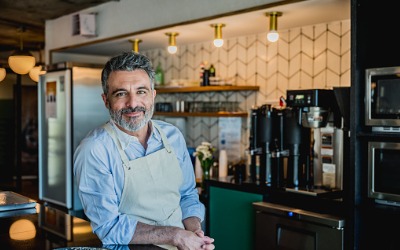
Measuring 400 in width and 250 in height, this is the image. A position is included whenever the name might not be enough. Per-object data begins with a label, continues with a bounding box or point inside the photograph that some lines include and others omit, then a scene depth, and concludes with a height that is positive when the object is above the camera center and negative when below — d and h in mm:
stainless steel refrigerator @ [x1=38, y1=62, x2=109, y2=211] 5656 +36
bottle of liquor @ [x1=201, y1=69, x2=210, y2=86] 4949 +418
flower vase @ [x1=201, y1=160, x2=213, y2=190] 4684 -431
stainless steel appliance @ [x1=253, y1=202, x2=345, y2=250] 3184 -722
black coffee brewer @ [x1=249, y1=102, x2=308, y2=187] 3727 -185
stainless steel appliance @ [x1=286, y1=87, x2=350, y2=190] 3533 -21
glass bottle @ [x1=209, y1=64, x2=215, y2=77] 5027 +503
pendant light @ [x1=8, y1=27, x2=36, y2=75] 6914 +789
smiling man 1954 -216
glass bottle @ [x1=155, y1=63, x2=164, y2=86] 5793 +498
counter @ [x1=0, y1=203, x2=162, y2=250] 1965 -483
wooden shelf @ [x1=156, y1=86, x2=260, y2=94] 4660 +312
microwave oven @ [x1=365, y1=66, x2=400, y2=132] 2912 +131
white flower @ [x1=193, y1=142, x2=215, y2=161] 4680 -290
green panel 3869 -772
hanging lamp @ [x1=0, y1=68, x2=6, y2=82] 5523 +522
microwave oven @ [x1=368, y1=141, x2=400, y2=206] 2949 -300
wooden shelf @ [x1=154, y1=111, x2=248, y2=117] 4719 +66
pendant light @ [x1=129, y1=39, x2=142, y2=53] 5252 +813
